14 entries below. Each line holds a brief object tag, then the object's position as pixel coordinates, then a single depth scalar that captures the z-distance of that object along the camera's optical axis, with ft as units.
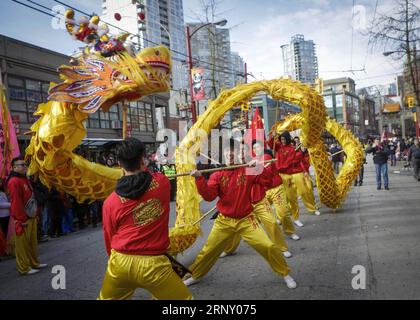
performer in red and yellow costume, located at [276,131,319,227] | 21.65
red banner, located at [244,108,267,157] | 15.46
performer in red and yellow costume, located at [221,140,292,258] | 13.75
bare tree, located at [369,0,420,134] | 34.63
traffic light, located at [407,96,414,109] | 60.76
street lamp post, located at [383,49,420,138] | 37.14
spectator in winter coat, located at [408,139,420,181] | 37.55
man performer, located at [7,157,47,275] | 15.03
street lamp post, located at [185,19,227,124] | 42.87
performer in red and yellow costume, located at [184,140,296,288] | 11.60
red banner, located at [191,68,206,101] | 42.47
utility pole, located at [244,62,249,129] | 65.98
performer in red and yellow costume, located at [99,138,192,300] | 7.37
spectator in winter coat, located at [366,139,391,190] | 32.40
